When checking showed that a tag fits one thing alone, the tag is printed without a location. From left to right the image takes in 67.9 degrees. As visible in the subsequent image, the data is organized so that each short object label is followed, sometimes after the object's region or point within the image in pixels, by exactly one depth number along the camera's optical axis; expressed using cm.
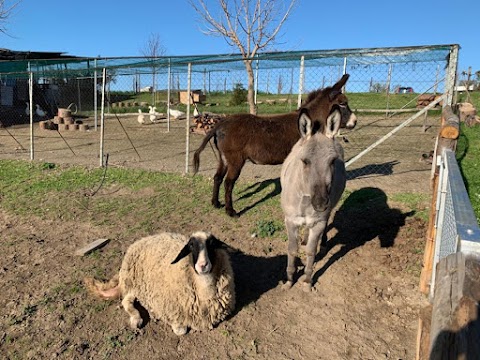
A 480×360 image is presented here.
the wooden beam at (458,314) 93
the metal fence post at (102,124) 839
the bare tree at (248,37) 1542
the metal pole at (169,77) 1388
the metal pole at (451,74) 612
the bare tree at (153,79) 1807
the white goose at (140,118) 1871
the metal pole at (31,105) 960
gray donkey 314
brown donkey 621
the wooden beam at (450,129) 414
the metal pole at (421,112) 623
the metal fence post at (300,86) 741
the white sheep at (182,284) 343
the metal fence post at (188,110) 792
